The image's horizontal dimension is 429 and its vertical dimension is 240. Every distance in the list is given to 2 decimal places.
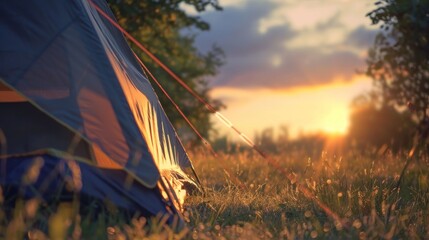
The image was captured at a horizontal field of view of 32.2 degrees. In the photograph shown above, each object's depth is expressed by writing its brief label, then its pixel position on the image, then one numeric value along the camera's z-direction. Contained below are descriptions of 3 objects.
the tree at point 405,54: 9.33
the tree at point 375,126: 18.83
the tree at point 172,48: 14.05
